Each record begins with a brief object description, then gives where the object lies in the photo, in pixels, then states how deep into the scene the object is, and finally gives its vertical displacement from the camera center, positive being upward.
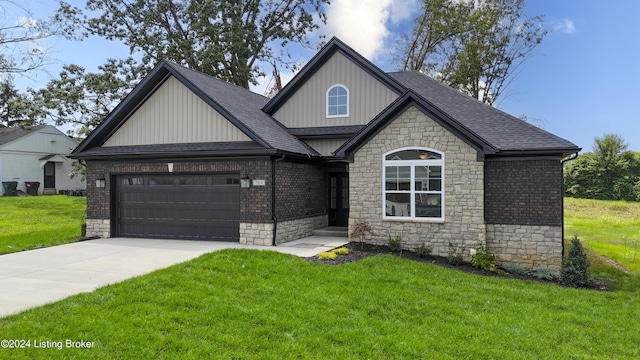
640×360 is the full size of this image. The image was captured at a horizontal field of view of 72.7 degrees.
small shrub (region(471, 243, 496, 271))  10.68 -1.97
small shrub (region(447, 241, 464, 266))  10.91 -1.92
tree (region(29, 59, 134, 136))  22.91 +4.67
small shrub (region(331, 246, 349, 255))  11.02 -1.80
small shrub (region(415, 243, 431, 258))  11.42 -1.86
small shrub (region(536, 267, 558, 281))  10.25 -2.22
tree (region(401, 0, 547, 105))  28.59 +9.72
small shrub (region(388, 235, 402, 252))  11.80 -1.75
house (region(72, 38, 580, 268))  11.49 +0.47
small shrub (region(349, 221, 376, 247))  12.08 -1.44
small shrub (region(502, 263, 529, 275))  10.62 -2.18
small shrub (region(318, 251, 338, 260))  10.34 -1.81
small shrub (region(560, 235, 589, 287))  9.69 -1.96
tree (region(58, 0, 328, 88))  25.44 +9.21
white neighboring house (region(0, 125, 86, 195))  33.09 +1.68
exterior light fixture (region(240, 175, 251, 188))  12.75 -0.06
